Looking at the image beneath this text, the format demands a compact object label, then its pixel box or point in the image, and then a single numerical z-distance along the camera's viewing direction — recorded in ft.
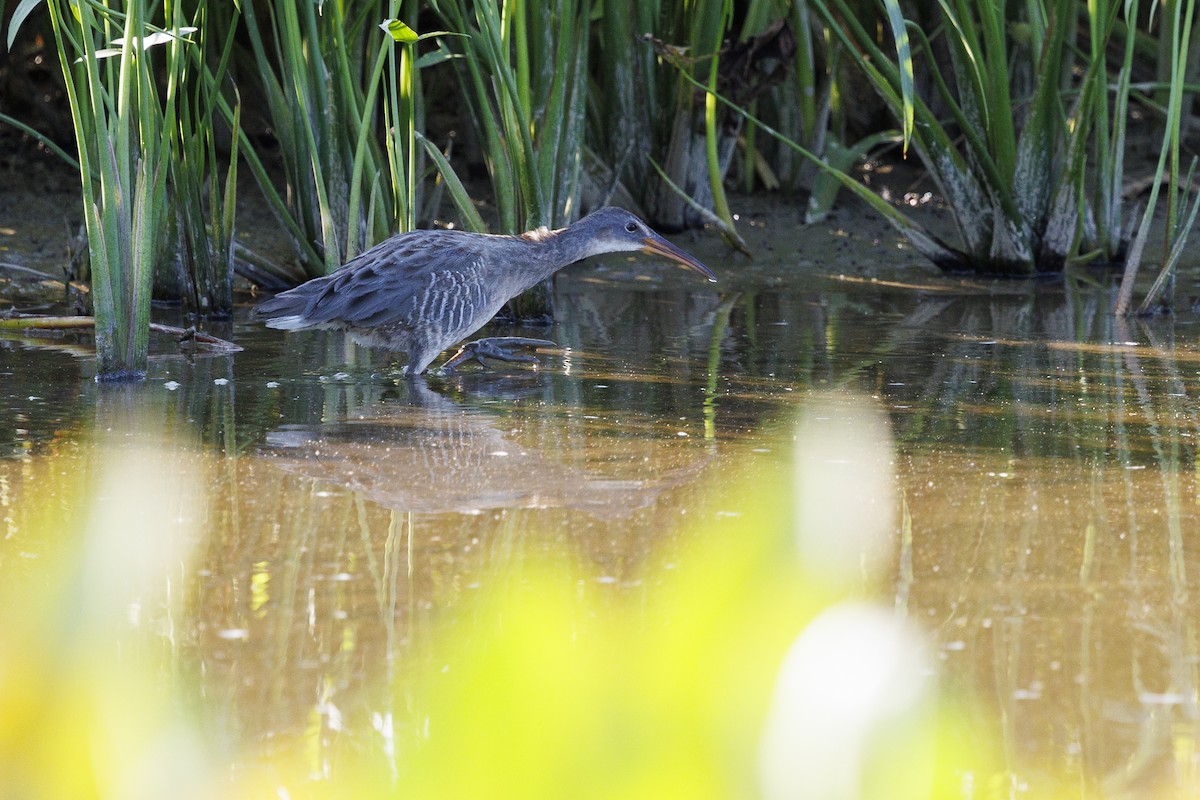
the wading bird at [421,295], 30.78
